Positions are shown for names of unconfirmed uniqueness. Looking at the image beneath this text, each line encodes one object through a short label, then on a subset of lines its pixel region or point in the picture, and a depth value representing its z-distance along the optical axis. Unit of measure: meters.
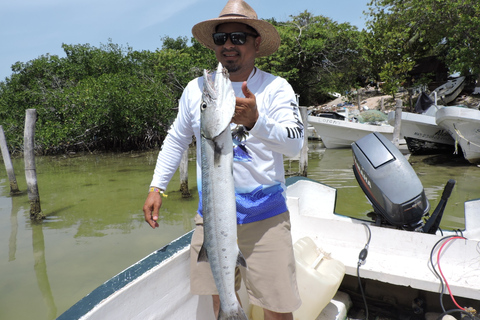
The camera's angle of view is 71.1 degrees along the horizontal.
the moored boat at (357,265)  2.08
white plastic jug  2.62
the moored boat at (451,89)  22.70
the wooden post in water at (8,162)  9.88
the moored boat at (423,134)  12.45
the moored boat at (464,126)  10.12
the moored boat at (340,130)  16.00
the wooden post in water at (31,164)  7.39
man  1.90
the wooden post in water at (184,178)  8.63
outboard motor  3.49
